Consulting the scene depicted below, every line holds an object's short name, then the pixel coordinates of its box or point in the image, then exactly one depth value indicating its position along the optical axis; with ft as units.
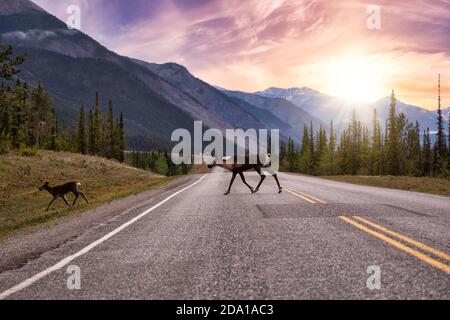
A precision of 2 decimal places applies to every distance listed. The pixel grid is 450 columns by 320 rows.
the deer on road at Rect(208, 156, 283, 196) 50.90
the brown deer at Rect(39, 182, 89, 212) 58.75
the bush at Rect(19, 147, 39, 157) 114.30
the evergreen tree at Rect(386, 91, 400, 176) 216.39
